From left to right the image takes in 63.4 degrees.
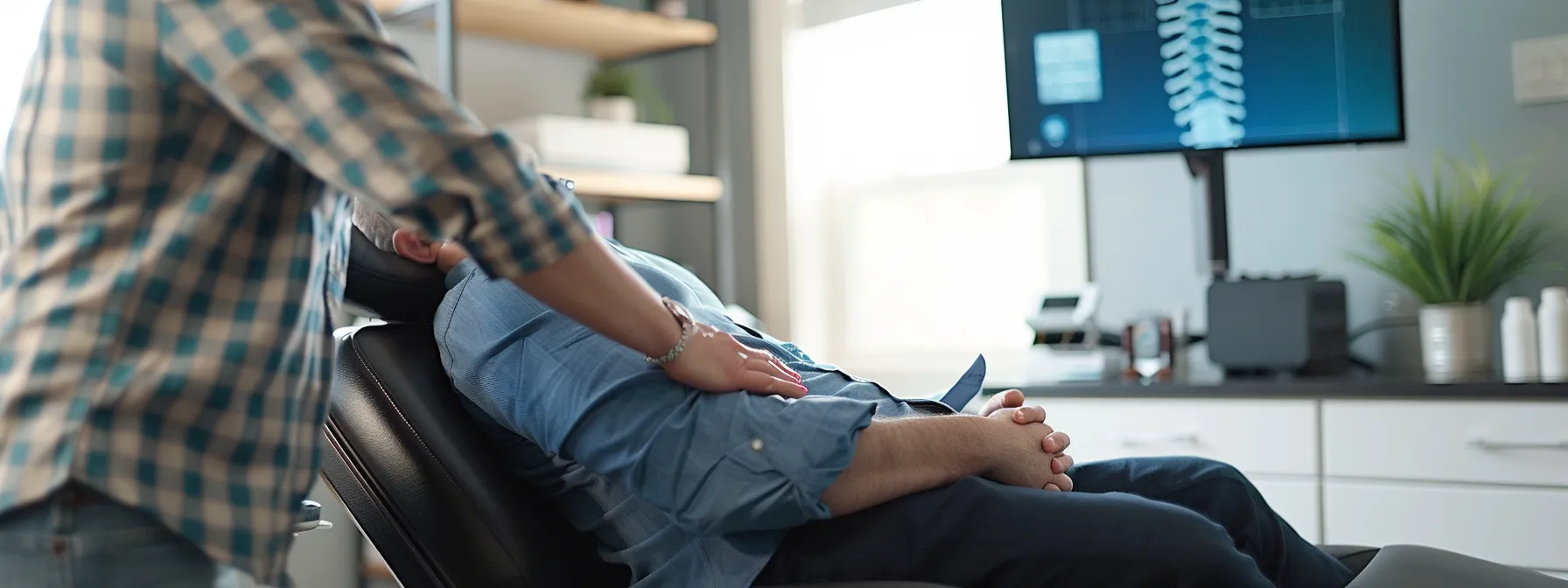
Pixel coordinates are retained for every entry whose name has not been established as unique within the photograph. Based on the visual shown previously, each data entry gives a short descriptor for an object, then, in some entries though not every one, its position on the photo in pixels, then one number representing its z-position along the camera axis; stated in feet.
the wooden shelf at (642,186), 9.49
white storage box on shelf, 9.39
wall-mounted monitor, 7.87
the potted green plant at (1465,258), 7.55
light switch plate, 7.80
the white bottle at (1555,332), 7.06
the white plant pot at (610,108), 10.16
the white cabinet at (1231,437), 7.36
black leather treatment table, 4.42
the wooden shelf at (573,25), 9.39
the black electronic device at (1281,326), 7.79
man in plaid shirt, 2.72
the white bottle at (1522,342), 7.25
